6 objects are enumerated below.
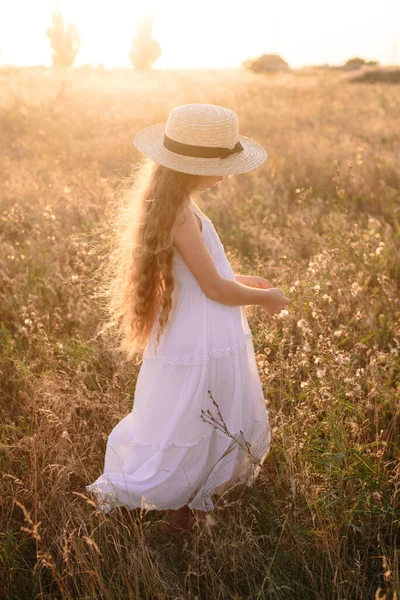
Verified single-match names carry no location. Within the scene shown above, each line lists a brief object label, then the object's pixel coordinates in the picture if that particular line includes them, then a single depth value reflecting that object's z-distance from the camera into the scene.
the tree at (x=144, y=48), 49.44
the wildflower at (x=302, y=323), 2.36
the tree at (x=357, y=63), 43.44
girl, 2.23
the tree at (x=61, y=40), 46.94
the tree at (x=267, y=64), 41.38
